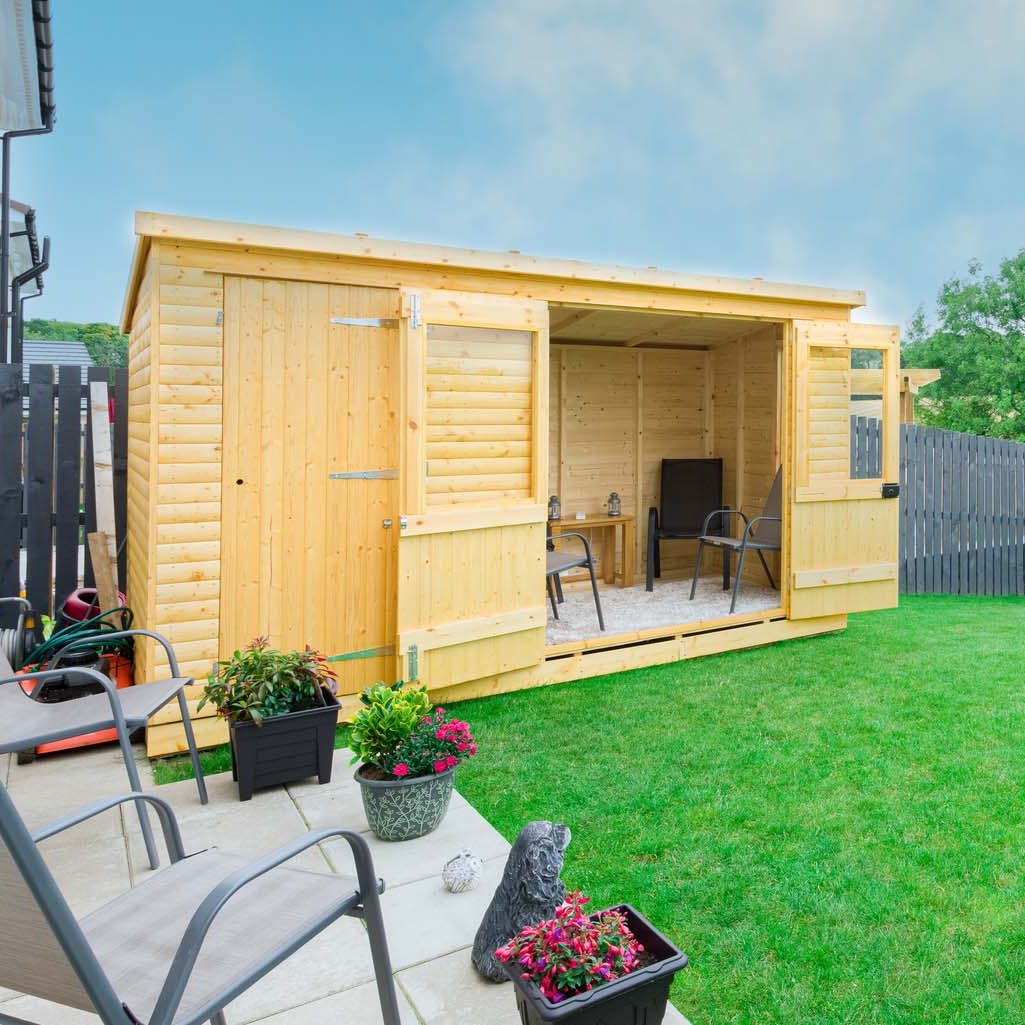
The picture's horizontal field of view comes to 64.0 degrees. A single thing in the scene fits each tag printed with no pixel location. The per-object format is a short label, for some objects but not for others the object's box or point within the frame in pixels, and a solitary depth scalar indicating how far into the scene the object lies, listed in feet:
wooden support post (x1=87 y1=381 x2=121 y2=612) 15.03
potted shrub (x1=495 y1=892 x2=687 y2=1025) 5.14
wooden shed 12.04
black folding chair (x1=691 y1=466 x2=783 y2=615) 19.24
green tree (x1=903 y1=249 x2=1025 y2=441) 54.44
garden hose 12.65
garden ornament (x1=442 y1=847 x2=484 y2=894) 8.03
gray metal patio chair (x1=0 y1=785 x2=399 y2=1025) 3.80
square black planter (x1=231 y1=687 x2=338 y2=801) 10.21
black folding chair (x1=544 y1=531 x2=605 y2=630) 16.42
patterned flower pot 9.04
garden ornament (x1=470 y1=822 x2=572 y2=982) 6.57
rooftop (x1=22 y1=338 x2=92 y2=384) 41.78
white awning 12.94
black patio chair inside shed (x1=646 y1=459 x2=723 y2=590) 24.66
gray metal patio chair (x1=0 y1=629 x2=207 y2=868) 8.13
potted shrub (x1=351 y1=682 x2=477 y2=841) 9.08
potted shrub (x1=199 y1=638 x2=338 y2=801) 10.23
